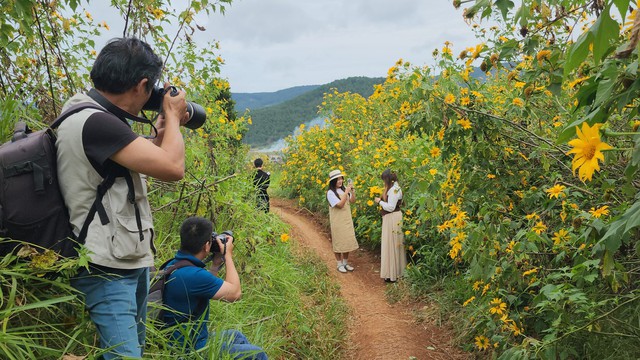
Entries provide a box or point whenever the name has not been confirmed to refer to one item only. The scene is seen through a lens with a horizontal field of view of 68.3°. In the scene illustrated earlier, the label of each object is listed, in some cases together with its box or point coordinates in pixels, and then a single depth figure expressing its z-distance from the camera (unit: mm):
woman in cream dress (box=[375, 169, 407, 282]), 6078
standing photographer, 1543
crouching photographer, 2412
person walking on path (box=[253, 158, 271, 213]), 7396
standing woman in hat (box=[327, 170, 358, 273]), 6777
